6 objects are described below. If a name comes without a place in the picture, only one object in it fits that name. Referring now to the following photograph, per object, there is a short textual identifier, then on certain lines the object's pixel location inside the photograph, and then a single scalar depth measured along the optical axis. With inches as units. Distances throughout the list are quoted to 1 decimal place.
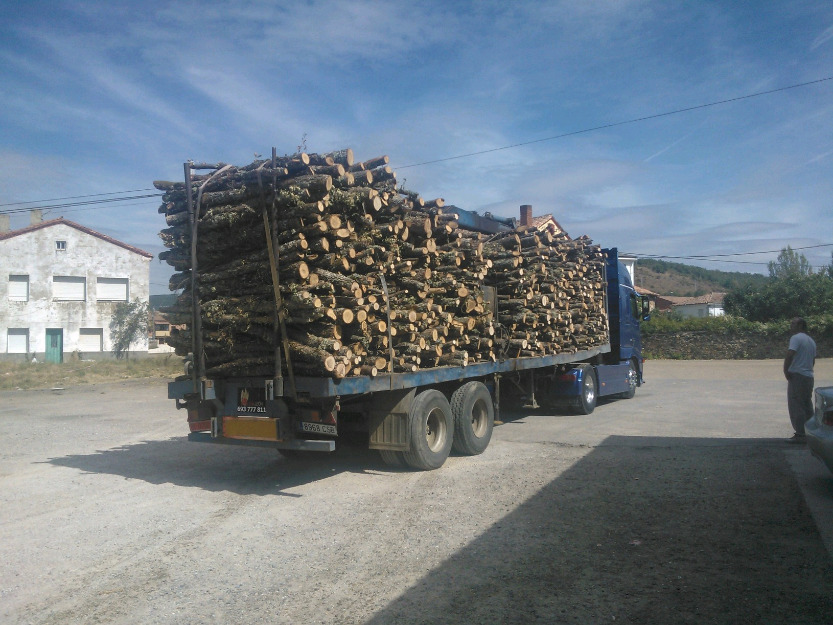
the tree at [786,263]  2951.3
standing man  355.9
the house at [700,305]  3184.1
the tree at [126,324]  1556.3
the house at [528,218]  1457.9
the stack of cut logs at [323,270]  282.2
